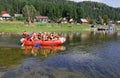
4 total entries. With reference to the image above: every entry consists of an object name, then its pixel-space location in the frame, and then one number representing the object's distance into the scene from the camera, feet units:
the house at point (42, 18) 177.64
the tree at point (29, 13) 149.25
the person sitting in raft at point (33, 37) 52.90
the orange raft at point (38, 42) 52.51
